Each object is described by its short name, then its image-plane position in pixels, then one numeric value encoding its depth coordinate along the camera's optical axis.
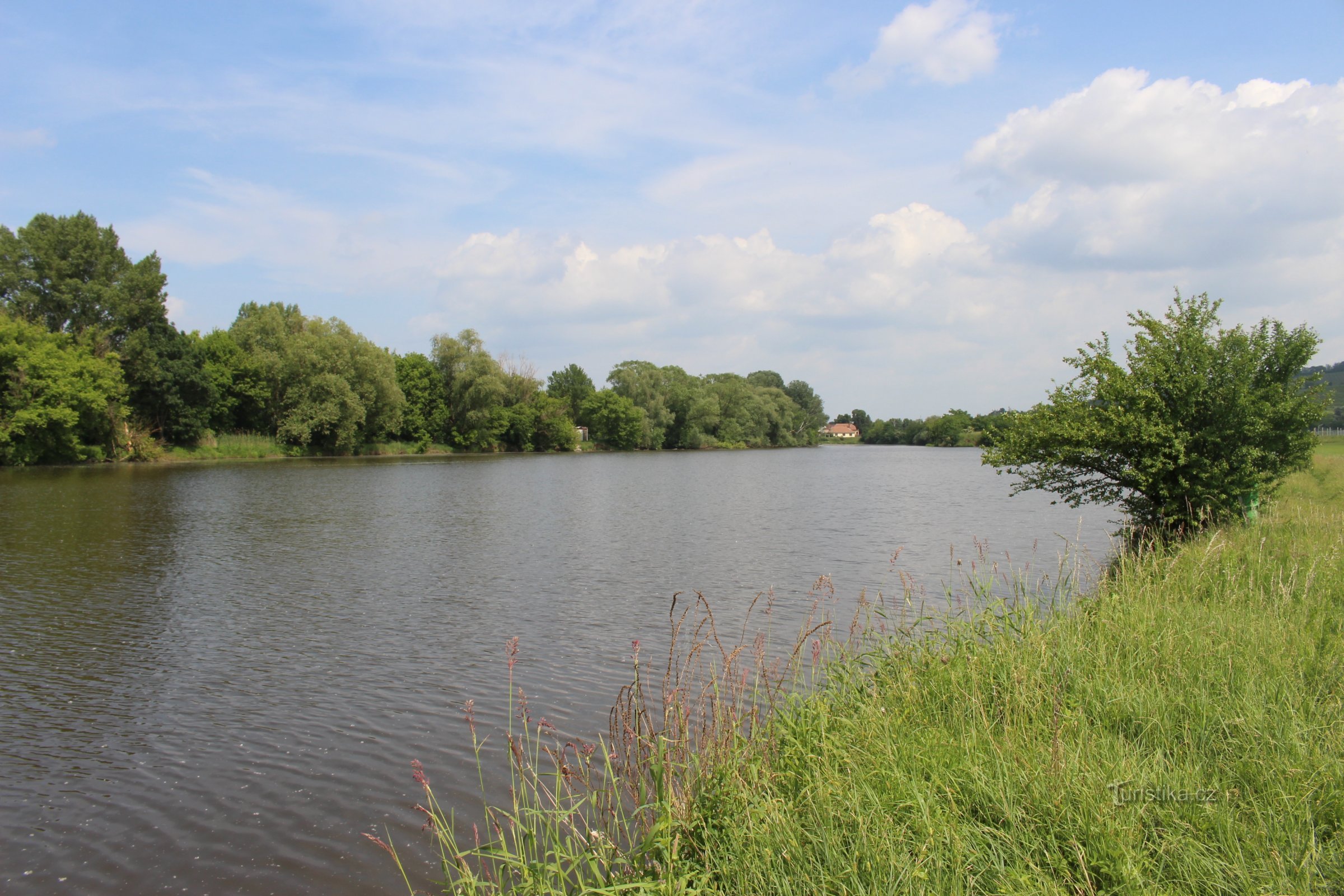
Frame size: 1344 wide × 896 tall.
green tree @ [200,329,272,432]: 64.44
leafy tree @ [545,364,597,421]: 103.31
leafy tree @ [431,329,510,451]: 82.94
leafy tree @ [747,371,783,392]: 172.25
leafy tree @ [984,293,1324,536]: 13.86
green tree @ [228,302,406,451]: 66.19
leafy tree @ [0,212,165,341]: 51.97
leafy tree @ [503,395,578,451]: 89.06
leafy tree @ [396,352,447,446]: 81.56
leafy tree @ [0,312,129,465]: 46.31
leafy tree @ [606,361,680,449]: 103.75
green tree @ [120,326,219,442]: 54.88
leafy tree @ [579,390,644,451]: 99.06
